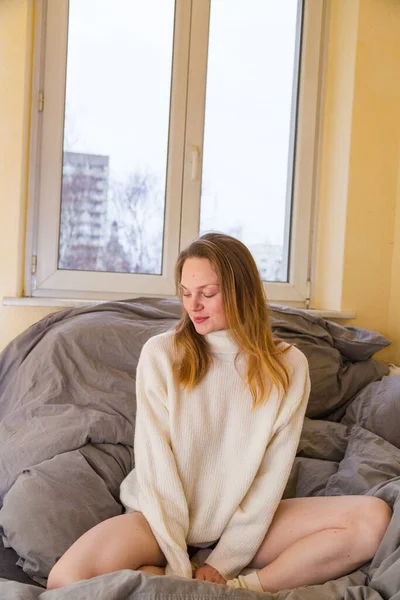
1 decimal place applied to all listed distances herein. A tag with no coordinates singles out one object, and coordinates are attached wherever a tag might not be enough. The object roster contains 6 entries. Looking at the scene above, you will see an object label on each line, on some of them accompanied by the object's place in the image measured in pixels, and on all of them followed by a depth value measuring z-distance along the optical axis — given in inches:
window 105.4
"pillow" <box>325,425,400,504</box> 65.9
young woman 50.9
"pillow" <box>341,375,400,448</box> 84.4
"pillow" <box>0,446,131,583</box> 56.3
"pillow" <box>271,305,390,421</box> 90.9
